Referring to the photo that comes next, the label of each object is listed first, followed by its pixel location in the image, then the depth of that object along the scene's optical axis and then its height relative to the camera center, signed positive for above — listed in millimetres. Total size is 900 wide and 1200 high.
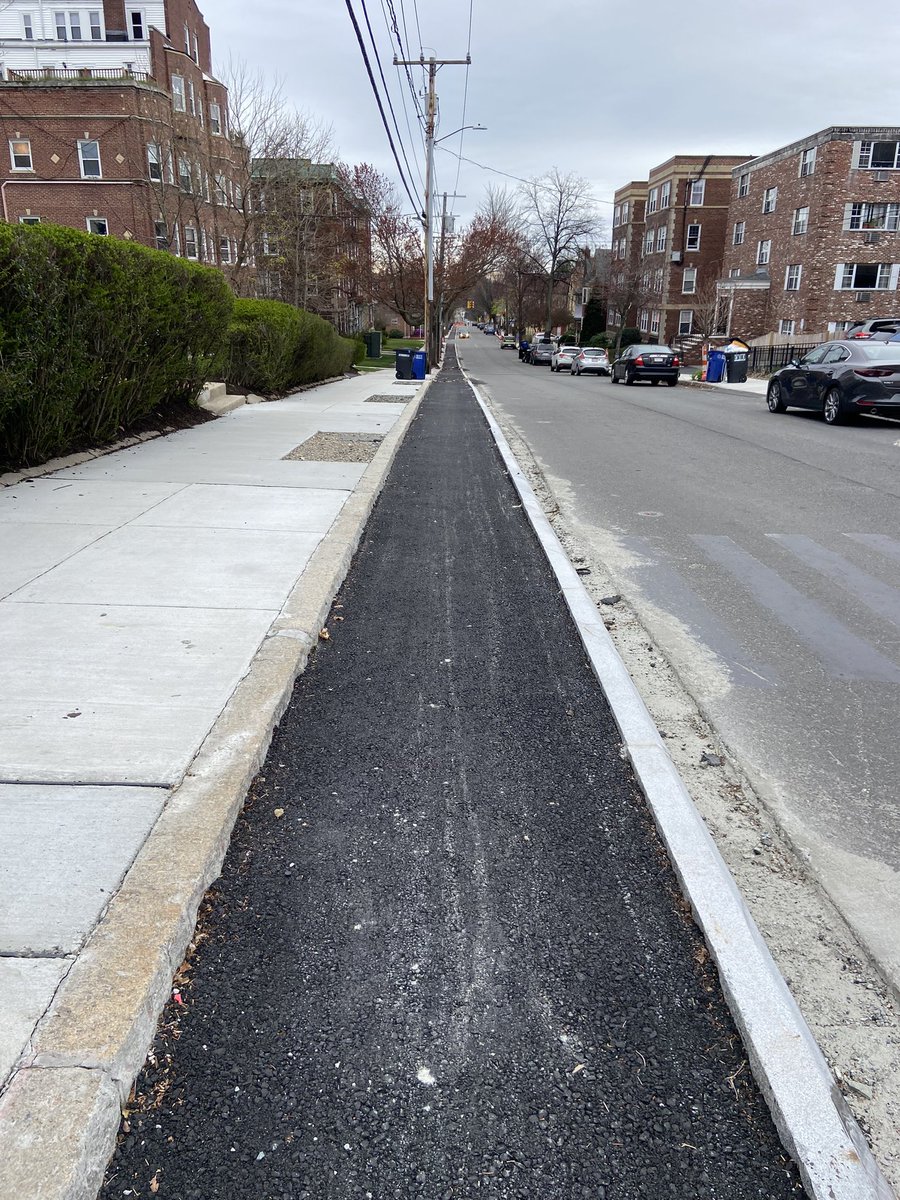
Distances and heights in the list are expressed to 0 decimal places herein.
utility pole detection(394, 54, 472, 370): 35938 +7061
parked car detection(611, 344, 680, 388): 32844 -1009
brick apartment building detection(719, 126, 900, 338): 40219 +4913
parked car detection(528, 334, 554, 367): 56500 -1134
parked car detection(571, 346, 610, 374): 42438 -1229
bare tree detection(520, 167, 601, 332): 82750 +8669
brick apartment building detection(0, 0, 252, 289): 25766 +7713
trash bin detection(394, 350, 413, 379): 30734 -1075
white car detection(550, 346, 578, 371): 46938 -1179
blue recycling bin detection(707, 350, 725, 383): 34281 -1161
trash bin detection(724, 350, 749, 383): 33625 -1061
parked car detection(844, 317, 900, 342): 23945 +216
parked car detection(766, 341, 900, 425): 16797 -789
